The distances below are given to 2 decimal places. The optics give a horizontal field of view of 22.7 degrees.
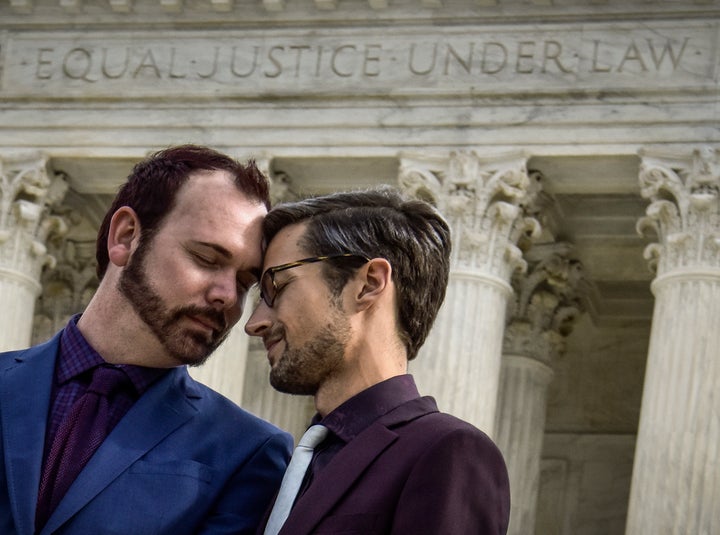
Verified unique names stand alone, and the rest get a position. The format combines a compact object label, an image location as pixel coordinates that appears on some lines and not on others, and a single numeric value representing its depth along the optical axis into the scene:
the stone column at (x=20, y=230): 20.42
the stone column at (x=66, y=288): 23.81
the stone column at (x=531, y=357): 21.25
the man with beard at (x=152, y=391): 4.66
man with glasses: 4.47
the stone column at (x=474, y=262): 18.47
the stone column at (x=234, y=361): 19.34
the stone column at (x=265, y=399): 21.54
